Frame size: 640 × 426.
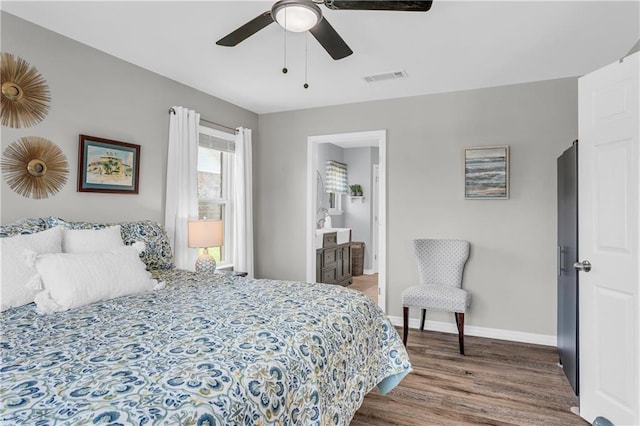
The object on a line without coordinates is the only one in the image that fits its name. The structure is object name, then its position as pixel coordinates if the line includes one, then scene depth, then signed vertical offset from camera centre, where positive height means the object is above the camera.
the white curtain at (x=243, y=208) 4.38 +0.07
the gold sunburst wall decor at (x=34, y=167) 2.40 +0.31
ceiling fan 1.76 +1.03
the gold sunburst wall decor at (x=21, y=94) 2.36 +0.79
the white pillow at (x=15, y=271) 1.80 -0.30
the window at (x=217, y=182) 4.09 +0.37
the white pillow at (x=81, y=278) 1.84 -0.36
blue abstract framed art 3.69 +0.45
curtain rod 3.54 +1.01
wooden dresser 5.13 -0.71
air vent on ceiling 3.44 +1.33
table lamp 3.44 -0.23
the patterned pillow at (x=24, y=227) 2.09 -0.09
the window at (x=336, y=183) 6.78 +0.60
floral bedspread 0.98 -0.49
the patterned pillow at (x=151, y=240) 2.80 -0.21
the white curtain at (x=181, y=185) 3.51 +0.27
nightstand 3.82 -0.63
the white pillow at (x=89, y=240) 2.24 -0.18
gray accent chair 3.44 -0.65
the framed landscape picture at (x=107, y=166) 2.82 +0.38
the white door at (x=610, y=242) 1.95 -0.14
